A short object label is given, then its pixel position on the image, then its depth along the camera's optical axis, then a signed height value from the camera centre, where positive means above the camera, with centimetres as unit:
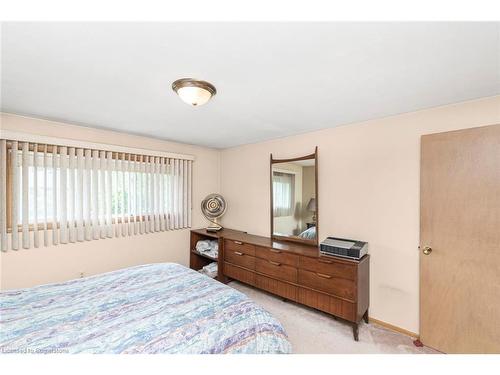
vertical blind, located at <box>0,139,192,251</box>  222 -8
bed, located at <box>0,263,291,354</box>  112 -80
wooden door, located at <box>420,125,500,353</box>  167 -44
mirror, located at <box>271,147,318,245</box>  279 -16
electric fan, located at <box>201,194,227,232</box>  367 -32
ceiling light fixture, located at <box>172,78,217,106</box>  153 +70
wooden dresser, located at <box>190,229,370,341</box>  209 -98
